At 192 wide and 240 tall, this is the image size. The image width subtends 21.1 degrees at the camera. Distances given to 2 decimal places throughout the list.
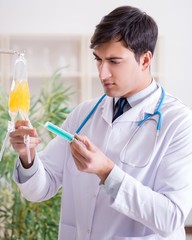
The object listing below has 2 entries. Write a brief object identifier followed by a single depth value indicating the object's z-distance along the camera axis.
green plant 3.15
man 1.52
